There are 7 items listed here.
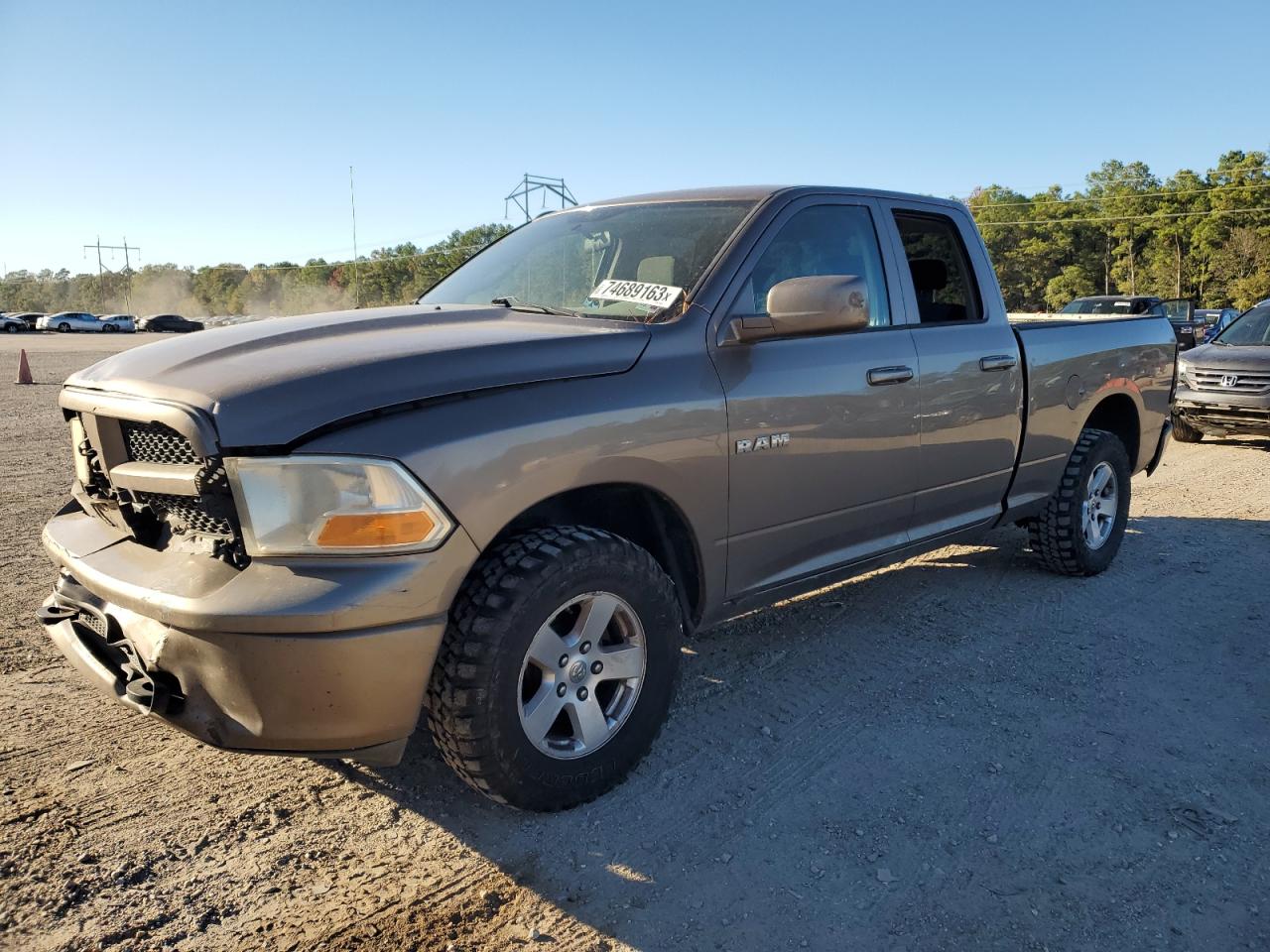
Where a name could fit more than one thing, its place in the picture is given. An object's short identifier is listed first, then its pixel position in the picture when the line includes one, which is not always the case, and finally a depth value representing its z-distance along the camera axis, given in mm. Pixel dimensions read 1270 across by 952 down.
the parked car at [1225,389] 9852
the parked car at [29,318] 65387
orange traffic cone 17328
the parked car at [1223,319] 14447
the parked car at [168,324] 66625
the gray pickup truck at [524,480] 2287
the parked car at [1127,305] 16719
